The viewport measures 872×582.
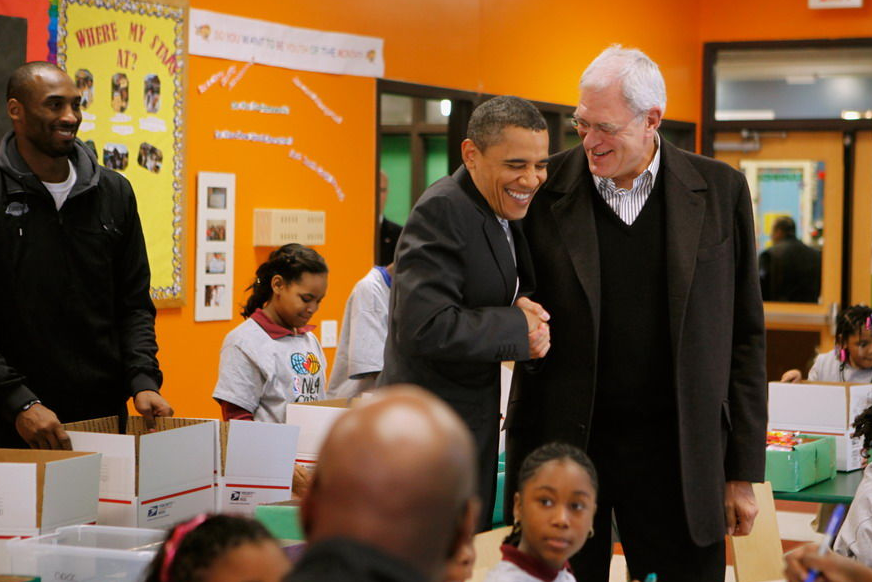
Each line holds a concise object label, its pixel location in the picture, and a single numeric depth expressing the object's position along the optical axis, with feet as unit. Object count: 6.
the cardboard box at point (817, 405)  15.15
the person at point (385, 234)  21.56
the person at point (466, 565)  6.56
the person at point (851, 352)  17.69
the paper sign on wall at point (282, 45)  18.12
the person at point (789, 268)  31.24
